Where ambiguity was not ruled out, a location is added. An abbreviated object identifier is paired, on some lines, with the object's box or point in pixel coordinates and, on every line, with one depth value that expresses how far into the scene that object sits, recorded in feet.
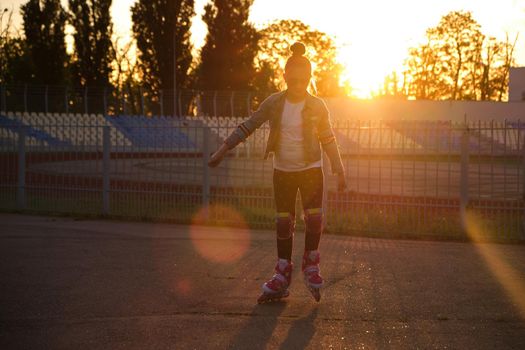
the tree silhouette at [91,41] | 173.58
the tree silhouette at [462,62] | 219.61
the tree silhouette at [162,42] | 169.78
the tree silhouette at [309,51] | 231.91
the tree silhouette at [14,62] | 181.98
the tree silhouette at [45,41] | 172.55
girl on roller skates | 18.83
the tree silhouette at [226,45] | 179.73
